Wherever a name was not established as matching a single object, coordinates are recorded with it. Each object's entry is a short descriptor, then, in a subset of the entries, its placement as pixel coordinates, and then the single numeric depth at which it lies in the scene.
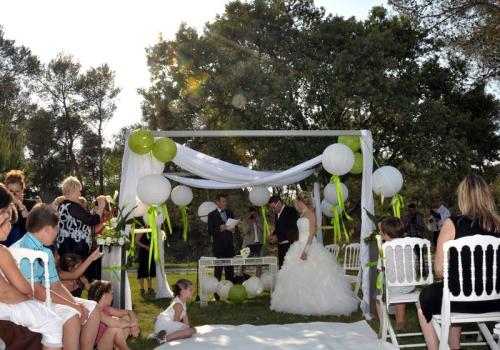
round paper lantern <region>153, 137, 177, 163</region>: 7.39
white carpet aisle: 5.52
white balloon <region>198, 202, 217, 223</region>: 10.78
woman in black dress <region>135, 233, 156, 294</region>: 9.87
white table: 8.72
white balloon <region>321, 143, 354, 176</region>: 7.63
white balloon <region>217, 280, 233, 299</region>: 9.00
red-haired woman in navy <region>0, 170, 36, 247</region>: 5.74
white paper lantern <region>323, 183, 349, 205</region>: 9.51
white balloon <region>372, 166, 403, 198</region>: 7.46
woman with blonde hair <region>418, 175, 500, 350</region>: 3.88
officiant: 9.66
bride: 7.49
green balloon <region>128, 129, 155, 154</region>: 7.15
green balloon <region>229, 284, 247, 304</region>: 8.77
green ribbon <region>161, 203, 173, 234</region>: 7.41
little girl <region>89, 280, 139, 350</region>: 4.71
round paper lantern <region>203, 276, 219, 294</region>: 8.99
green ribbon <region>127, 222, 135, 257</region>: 6.70
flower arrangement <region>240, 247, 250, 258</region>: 8.86
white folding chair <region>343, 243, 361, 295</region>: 8.18
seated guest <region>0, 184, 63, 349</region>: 3.44
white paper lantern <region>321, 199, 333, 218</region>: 10.75
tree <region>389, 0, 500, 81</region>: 13.72
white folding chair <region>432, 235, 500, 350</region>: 3.78
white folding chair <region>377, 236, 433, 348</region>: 4.87
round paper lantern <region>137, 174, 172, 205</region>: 7.00
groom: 9.51
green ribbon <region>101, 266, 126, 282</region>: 6.18
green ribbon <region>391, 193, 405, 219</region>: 7.52
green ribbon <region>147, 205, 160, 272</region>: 7.02
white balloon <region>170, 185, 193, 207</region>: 10.26
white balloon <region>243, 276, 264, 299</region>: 9.15
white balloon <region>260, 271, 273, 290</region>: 9.70
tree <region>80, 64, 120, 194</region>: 28.92
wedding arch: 7.28
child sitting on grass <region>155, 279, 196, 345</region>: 5.88
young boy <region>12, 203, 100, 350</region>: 3.98
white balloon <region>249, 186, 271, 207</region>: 10.70
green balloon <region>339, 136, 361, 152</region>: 8.09
